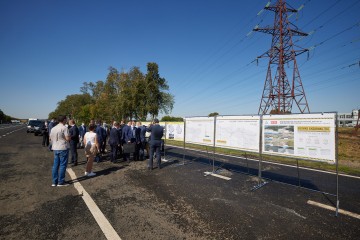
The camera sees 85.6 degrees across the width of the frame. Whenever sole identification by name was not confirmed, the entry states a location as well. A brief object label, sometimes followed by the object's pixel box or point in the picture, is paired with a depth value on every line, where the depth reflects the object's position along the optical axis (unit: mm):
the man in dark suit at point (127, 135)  9977
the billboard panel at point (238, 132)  6457
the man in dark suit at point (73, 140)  8878
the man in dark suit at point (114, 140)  9336
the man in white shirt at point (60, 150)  5744
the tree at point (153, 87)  31828
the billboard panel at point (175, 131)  11367
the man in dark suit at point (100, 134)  10209
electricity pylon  23269
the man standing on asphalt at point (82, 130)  13489
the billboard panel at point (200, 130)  8152
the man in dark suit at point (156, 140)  8078
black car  26584
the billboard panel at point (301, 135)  4984
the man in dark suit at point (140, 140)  9977
